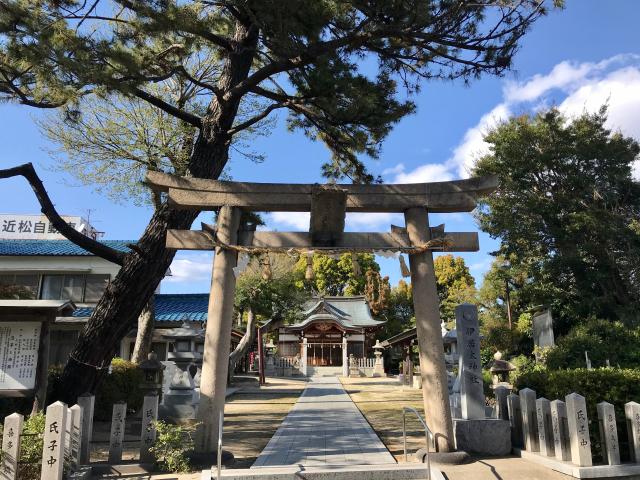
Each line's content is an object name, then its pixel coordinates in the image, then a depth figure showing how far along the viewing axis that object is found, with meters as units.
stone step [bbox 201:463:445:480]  5.58
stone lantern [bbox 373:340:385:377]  32.88
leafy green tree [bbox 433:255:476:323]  44.65
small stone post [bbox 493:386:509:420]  7.61
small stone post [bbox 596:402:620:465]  5.81
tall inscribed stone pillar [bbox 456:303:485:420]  7.22
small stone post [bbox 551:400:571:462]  6.06
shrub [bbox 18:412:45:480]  5.17
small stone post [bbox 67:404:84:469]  5.56
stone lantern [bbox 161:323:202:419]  10.88
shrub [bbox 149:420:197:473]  6.08
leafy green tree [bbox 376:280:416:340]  41.97
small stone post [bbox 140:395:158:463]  6.27
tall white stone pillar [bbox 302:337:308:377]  34.25
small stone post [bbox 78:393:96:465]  6.19
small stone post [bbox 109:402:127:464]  6.32
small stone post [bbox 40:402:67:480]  5.05
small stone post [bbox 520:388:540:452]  6.69
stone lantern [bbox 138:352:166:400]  10.61
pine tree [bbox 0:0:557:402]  6.68
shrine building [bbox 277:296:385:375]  36.46
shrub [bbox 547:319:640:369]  15.41
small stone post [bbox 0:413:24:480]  5.00
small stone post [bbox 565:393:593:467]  5.78
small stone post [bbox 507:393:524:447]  7.09
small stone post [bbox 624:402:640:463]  5.97
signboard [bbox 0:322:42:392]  6.52
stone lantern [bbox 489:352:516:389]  12.88
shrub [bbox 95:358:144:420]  11.98
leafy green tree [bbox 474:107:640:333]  18.58
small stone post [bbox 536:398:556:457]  6.36
